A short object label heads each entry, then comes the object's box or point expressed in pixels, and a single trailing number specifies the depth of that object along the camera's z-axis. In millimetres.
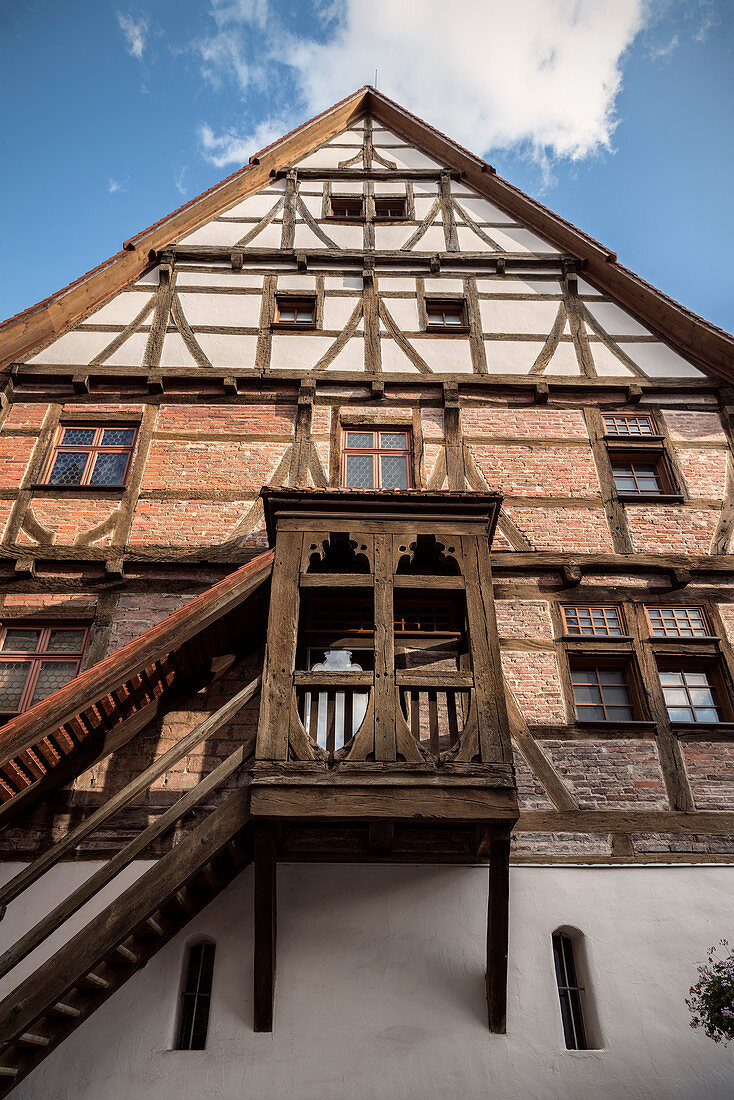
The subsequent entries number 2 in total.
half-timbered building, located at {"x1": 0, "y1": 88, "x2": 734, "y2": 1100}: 6531
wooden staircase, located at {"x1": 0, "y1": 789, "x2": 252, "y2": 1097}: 5664
